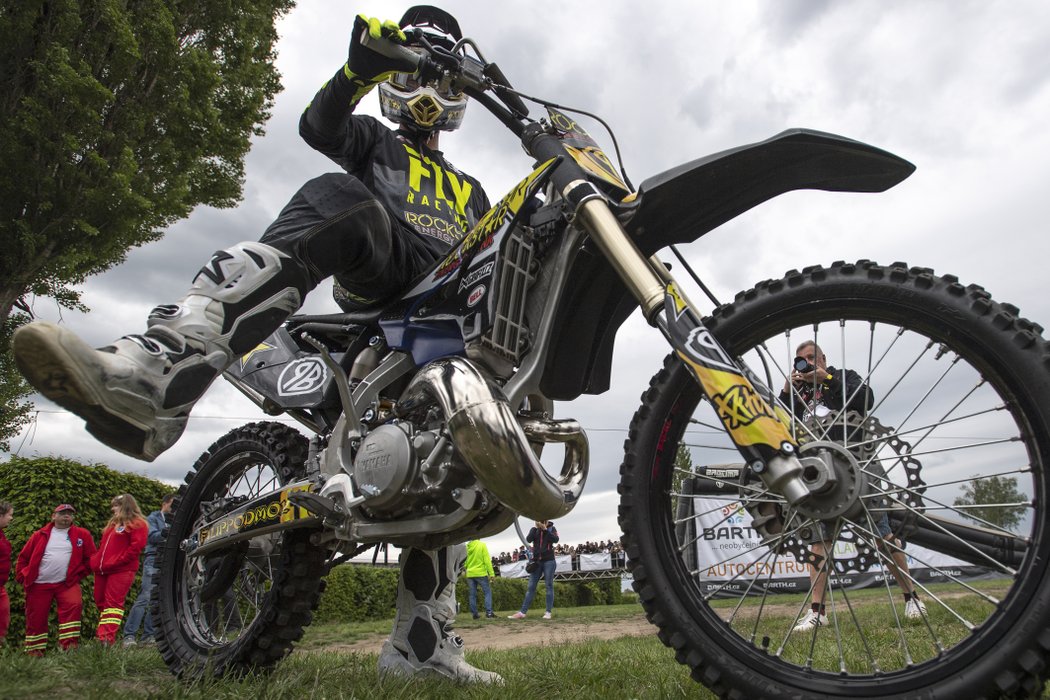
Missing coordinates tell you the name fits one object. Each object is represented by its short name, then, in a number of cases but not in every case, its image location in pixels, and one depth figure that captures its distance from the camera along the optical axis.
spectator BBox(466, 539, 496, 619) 14.00
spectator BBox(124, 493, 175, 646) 8.87
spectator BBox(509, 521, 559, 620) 13.62
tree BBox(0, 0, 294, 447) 9.20
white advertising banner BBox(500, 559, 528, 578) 23.48
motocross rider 2.30
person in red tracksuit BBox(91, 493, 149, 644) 7.84
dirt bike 1.72
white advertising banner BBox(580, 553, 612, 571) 23.14
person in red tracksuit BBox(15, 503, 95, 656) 7.49
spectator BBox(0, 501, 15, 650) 7.30
